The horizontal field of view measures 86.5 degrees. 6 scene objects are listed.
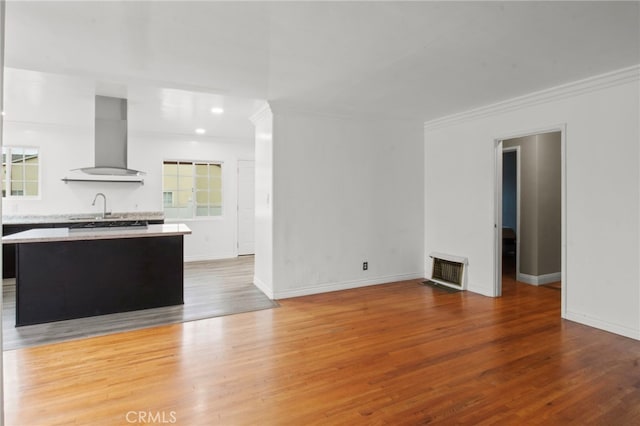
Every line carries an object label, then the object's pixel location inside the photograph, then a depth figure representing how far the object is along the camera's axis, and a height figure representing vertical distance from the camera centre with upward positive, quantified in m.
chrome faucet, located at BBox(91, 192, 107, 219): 6.16 +0.15
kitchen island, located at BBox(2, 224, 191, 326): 3.47 -0.66
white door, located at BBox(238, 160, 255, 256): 7.54 +0.17
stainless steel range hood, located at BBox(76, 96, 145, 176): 4.18 +0.93
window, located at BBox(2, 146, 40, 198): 5.75 +0.68
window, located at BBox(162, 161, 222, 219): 6.88 +0.48
